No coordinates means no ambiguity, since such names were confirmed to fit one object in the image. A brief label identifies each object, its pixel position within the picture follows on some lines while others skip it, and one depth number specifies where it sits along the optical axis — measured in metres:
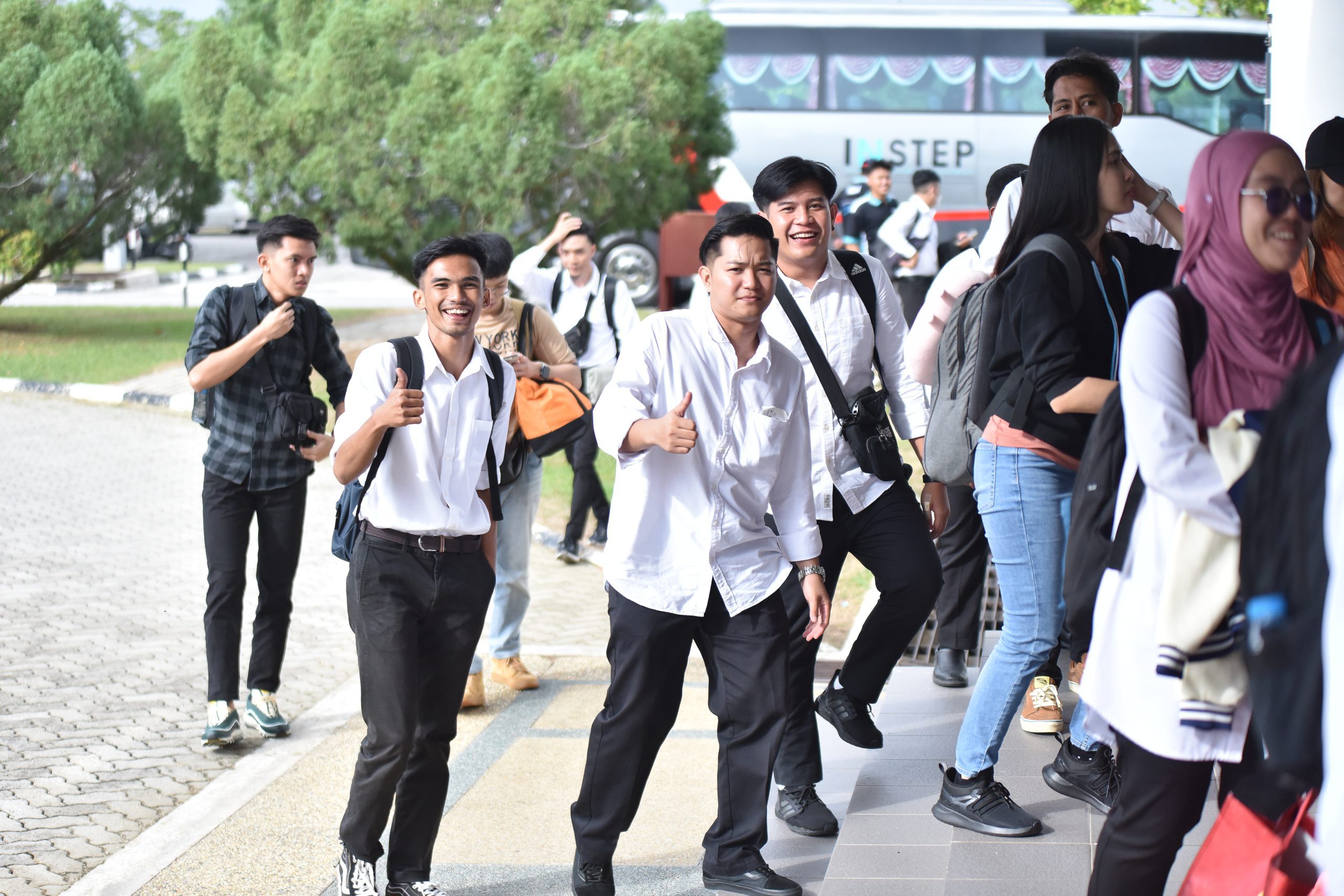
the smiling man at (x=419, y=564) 4.09
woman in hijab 2.73
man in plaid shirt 5.71
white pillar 6.50
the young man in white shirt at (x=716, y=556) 3.95
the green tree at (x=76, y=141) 21.44
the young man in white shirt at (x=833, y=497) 4.59
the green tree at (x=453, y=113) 17.89
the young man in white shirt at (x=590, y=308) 8.54
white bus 21.48
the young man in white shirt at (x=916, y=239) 16.31
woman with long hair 3.75
